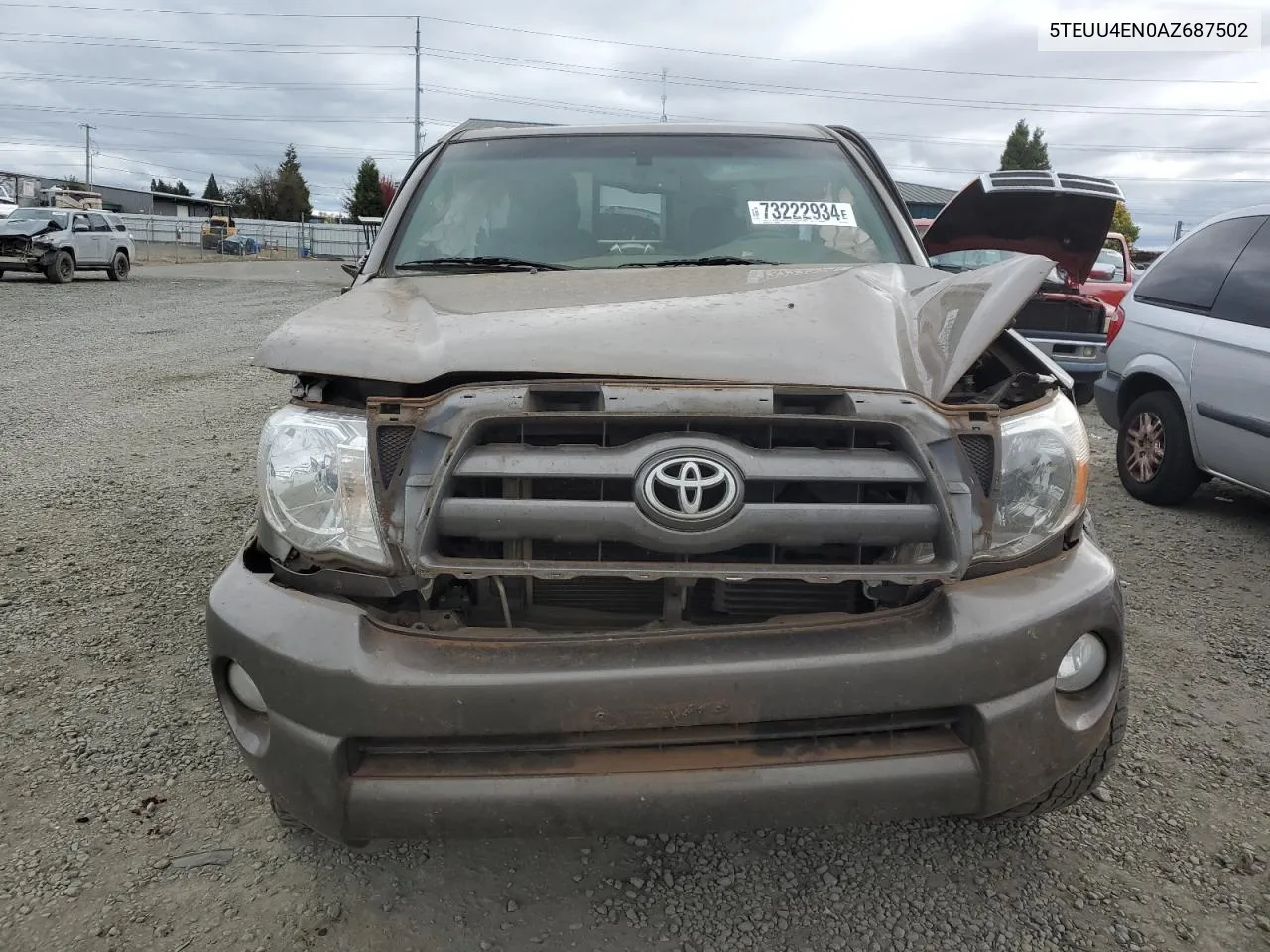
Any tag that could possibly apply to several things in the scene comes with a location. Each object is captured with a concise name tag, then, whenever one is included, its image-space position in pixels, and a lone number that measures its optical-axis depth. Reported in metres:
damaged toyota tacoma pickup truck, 1.65
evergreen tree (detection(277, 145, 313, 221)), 72.69
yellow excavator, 46.12
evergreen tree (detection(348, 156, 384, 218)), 65.44
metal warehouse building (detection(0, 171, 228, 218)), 79.50
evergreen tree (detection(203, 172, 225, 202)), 98.00
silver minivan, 4.52
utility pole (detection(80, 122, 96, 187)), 77.41
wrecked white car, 19.08
